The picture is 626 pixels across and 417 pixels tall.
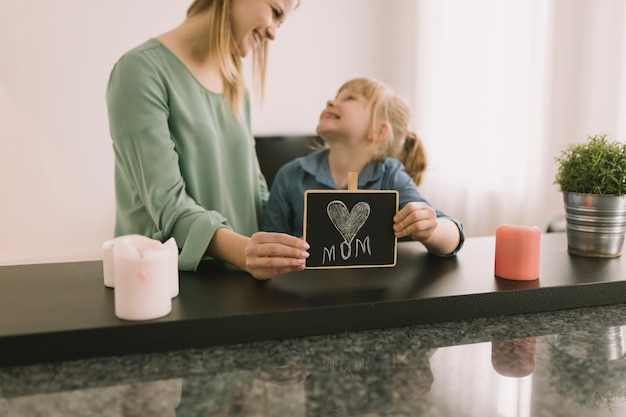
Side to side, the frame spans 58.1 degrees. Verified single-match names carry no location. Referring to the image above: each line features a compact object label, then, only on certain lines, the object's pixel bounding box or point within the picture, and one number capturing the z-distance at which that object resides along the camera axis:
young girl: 1.69
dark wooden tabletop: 0.72
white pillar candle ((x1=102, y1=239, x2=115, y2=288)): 0.90
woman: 1.07
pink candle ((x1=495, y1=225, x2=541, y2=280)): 0.98
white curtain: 2.56
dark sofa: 2.88
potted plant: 1.13
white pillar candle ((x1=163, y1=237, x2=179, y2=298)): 0.82
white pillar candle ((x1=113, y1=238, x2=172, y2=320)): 0.75
